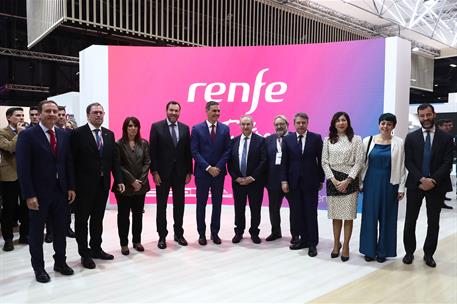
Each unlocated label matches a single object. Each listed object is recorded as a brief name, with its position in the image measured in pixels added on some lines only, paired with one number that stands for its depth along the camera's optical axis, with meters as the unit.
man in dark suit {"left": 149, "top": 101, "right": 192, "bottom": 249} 4.32
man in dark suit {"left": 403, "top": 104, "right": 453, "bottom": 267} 3.69
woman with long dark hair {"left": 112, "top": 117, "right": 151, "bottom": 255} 4.01
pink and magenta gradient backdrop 6.32
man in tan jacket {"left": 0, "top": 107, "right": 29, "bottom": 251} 4.42
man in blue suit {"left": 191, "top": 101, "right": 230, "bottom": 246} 4.48
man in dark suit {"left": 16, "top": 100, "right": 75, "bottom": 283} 3.16
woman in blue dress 3.80
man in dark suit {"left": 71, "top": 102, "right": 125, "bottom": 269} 3.66
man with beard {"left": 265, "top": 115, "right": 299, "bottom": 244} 4.69
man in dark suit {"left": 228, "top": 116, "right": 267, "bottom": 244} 4.55
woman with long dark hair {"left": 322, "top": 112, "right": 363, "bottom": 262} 3.83
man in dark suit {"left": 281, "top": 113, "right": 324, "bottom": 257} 4.18
